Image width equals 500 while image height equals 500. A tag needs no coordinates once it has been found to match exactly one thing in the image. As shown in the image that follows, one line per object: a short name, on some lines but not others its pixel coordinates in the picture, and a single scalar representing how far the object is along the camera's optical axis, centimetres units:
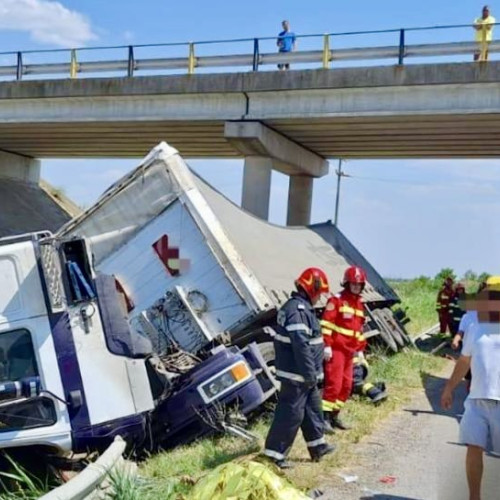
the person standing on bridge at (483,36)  1717
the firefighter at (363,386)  859
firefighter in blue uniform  601
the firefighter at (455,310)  1503
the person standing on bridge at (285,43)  1988
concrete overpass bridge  1812
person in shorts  479
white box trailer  880
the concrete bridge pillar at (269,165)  2052
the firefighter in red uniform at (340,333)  718
